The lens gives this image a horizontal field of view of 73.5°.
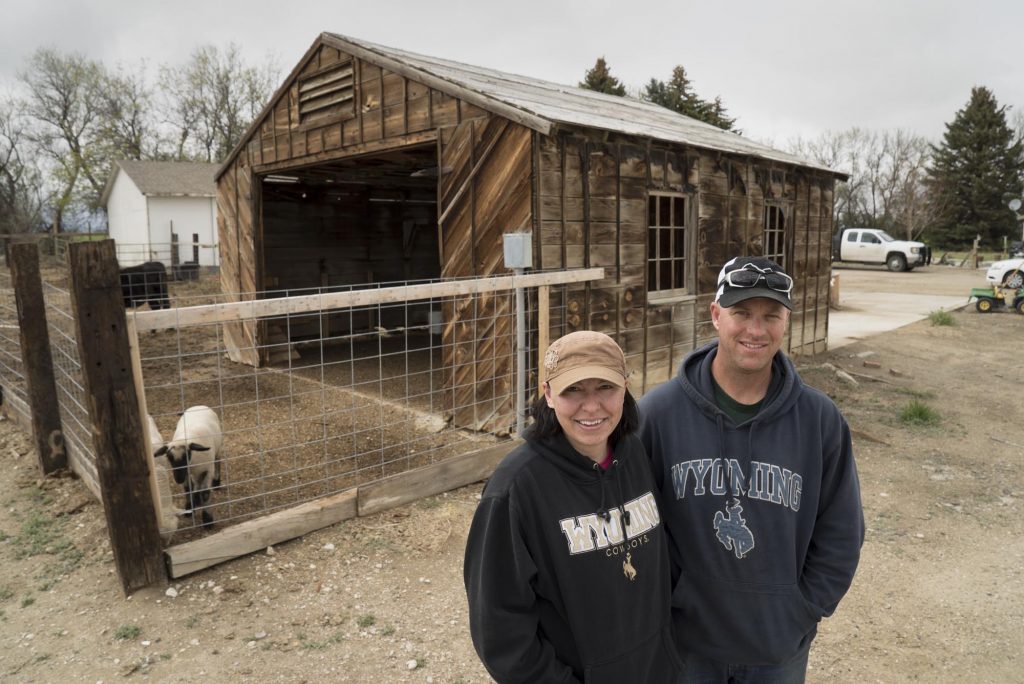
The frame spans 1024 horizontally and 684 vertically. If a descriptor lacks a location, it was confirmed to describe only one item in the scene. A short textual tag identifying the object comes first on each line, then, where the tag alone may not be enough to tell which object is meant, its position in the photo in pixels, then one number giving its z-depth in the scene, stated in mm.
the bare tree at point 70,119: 40312
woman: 1673
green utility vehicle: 16578
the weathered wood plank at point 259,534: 3965
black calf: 14906
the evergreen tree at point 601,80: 34938
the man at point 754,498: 1940
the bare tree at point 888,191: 44844
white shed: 32875
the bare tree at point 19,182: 38947
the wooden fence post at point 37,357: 5188
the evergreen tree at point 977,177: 41688
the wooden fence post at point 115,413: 3561
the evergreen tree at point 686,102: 35688
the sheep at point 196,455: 4608
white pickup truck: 30828
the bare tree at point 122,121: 41000
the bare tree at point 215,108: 41219
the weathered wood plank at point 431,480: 4840
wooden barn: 6496
